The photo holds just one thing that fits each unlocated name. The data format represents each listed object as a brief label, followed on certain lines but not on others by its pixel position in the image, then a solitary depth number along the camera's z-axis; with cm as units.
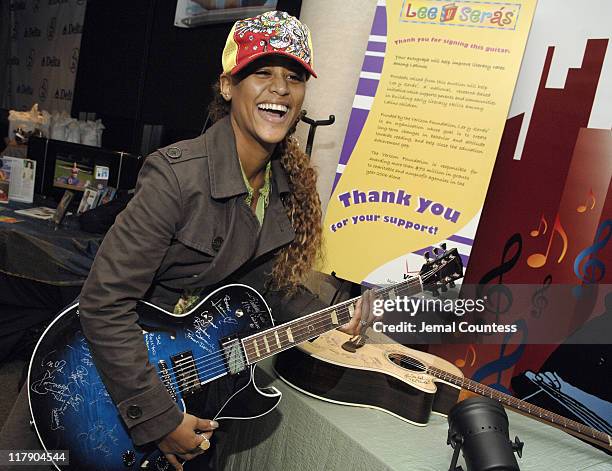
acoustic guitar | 178
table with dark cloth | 301
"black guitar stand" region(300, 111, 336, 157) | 246
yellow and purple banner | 221
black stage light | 130
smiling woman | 134
